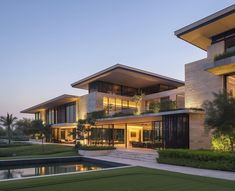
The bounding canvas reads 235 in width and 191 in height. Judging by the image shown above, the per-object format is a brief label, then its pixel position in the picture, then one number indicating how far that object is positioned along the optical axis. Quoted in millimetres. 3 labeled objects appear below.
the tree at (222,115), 10014
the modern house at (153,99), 13628
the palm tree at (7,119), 30300
